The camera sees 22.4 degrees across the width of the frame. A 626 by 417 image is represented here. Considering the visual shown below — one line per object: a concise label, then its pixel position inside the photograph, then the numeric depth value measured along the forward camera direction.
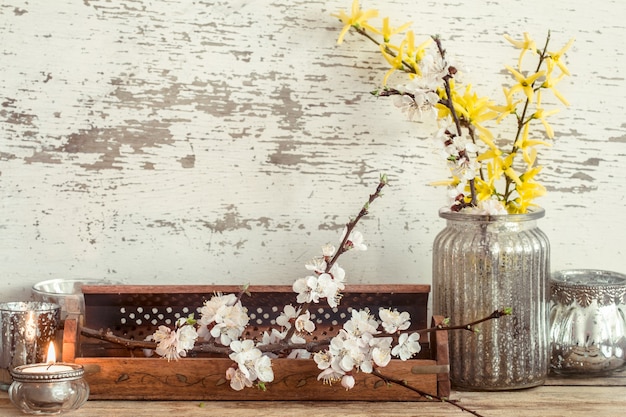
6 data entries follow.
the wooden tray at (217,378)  1.24
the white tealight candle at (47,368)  1.20
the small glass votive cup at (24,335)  1.25
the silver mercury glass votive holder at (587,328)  1.31
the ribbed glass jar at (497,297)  1.27
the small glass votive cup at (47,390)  1.19
